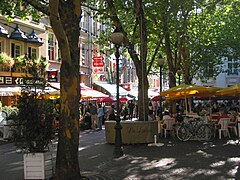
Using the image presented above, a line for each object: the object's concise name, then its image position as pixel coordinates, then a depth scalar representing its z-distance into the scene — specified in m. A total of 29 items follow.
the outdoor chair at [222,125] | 17.72
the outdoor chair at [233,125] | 18.05
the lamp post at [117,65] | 12.99
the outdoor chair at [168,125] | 18.50
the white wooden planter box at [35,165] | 9.02
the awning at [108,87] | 39.83
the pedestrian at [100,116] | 25.06
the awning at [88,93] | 25.87
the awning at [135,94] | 41.61
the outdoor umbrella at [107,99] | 29.91
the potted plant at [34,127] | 8.93
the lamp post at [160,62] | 20.46
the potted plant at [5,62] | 23.98
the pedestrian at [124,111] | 33.94
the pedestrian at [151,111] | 26.09
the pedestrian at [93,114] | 25.08
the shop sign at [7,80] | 25.53
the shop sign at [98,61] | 35.03
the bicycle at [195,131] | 17.02
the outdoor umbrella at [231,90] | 17.07
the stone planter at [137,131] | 15.62
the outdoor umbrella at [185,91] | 18.28
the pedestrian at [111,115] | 22.97
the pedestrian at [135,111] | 37.78
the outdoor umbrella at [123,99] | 35.00
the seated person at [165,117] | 18.32
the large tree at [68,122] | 8.58
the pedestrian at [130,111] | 34.47
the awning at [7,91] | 24.21
